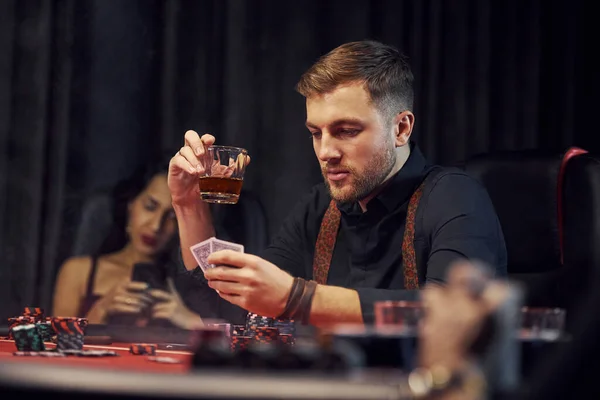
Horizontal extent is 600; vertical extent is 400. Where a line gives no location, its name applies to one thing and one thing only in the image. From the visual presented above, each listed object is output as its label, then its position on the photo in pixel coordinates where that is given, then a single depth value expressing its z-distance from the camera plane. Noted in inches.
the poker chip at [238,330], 74.0
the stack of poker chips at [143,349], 65.4
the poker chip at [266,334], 69.5
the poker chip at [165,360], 57.6
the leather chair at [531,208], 91.0
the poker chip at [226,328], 72.1
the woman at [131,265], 138.2
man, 87.1
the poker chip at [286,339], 69.3
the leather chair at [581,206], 86.2
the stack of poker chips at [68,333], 65.3
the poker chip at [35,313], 76.7
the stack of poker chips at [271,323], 72.7
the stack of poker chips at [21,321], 72.9
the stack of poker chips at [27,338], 63.7
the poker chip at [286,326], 72.5
